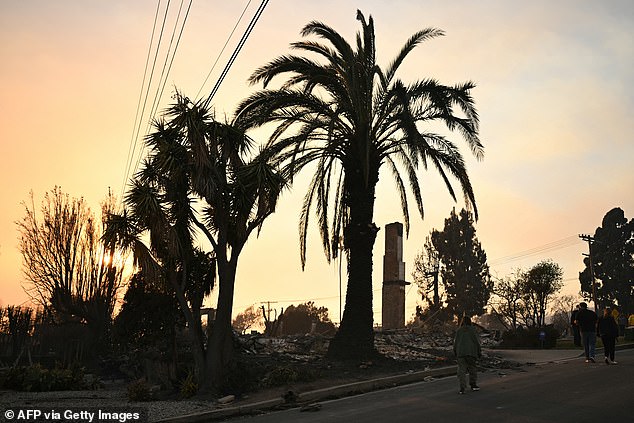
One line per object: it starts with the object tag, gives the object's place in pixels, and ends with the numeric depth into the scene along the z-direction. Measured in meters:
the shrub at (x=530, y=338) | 24.41
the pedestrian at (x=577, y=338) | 22.75
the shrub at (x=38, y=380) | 19.47
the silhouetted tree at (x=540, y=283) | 37.84
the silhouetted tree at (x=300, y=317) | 57.53
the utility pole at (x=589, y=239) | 55.86
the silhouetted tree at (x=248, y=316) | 98.06
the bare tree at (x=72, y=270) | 29.25
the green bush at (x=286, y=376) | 14.98
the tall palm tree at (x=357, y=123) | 17.61
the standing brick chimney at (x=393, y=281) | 29.03
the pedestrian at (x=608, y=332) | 16.11
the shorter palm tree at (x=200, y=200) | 15.63
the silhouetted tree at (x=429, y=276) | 58.62
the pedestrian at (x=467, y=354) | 12.53
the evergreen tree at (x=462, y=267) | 57.88
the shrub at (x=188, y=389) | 15.45
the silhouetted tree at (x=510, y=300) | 50.50
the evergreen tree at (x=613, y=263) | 60.97
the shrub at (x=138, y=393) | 15.53
